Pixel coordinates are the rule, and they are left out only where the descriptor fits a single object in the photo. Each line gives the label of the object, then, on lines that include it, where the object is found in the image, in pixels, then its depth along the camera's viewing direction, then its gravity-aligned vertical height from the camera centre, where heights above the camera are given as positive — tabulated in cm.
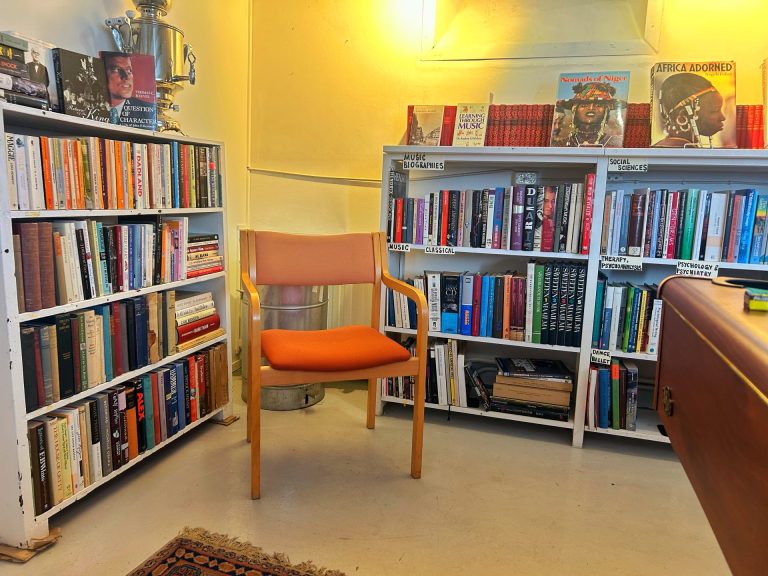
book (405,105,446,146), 236 +38
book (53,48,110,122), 151 +34
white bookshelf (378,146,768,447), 201 +15
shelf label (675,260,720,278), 202 -17
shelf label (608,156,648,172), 202 +20
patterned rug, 138 -92
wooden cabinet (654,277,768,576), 60 -25
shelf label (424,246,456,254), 227 -15
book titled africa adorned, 200 +43
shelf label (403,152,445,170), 225 +21
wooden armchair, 169 -45
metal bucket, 245 -49
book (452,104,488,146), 228 +38
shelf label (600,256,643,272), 208 -17
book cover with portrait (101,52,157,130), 169 +36
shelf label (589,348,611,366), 214 -54
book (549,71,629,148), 211 +42
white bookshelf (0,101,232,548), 133 -42
